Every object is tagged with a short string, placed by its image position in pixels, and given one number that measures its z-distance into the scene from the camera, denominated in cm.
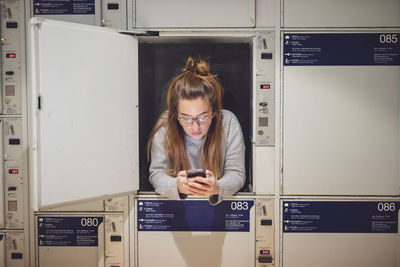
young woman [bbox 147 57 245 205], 227
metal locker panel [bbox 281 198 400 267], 216
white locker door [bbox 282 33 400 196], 212
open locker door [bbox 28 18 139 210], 172
